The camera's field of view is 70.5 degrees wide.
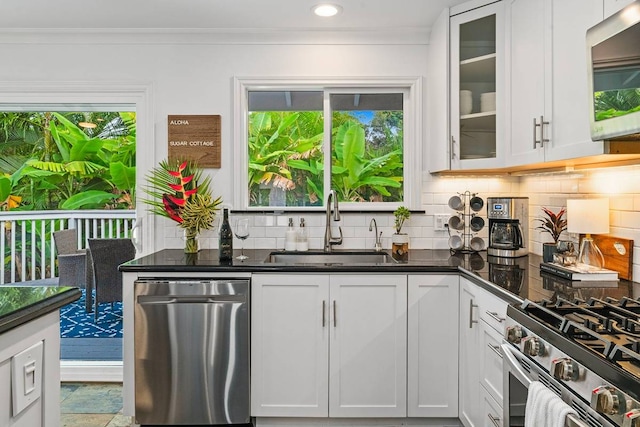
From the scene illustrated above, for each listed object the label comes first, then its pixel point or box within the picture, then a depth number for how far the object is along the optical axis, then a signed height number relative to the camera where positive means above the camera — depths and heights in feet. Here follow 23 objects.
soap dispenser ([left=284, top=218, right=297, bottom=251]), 9.62 -0.61
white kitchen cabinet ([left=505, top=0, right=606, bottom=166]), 5.80 +1.92
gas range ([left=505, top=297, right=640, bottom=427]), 3.23 -1.15
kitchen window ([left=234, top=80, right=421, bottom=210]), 10.38 +1.50
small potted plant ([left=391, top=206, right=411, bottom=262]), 9.47 -0.56
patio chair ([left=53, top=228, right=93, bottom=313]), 14.53 -1.83
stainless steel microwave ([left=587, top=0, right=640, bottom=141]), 4.39 +1.42
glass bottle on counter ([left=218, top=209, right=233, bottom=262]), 8.60 -0.60
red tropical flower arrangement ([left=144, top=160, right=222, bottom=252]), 9.40 +0.31
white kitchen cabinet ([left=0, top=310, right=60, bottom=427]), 3.44 -1.35
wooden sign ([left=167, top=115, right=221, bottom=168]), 10.03 +1.63
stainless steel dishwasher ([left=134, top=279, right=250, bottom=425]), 7.84 -2.32
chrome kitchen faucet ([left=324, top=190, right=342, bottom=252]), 9.72 -0.17
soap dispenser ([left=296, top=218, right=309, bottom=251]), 9.64 -0.65
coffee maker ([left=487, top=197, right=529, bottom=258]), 8.71 -0.29
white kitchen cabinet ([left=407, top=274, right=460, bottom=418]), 8.02 -2.40
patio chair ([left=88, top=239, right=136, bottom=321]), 13.35 -1.52
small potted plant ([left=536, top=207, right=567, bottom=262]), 7.67 -0.29
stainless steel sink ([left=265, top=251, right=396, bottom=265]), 9.66 -0.98
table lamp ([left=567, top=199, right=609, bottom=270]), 6.80 -0.17
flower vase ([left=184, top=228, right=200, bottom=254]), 9.47 -0.62
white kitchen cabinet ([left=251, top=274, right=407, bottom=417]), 8.04 -2.39
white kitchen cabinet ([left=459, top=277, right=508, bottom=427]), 6.24 -2.13
